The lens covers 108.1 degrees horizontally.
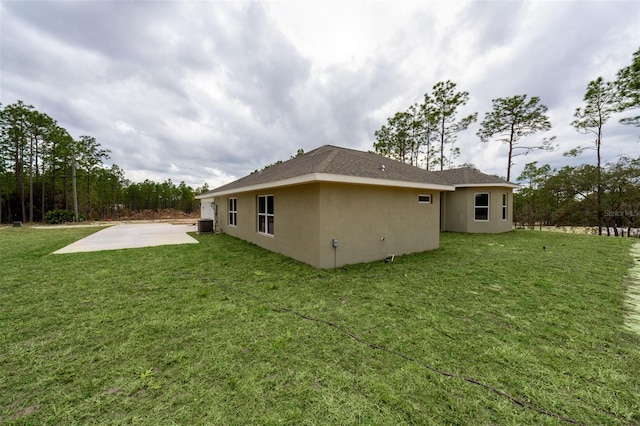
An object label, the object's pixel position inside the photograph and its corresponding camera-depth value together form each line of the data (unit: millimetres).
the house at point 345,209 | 5582
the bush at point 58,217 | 19719
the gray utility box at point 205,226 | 12547
